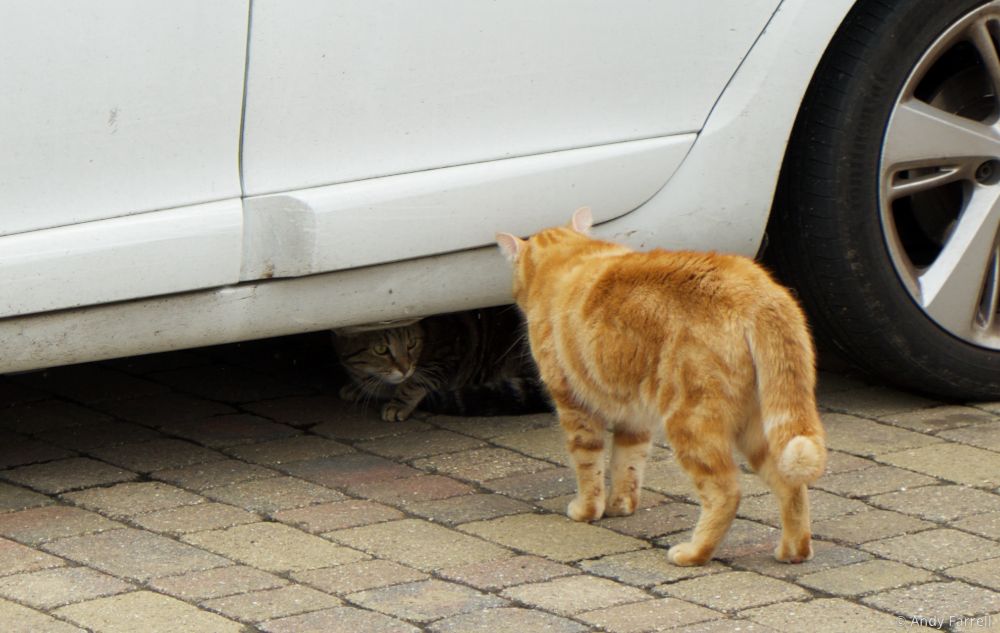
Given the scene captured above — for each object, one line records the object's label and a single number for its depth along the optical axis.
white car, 7.28
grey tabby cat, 9.50
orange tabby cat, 6.85
